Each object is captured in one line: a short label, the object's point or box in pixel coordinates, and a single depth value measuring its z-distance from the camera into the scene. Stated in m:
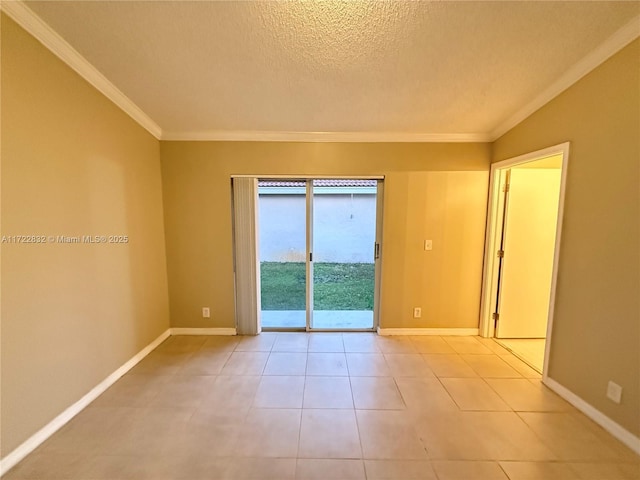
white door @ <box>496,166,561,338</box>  2.77
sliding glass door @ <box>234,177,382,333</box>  3.03
